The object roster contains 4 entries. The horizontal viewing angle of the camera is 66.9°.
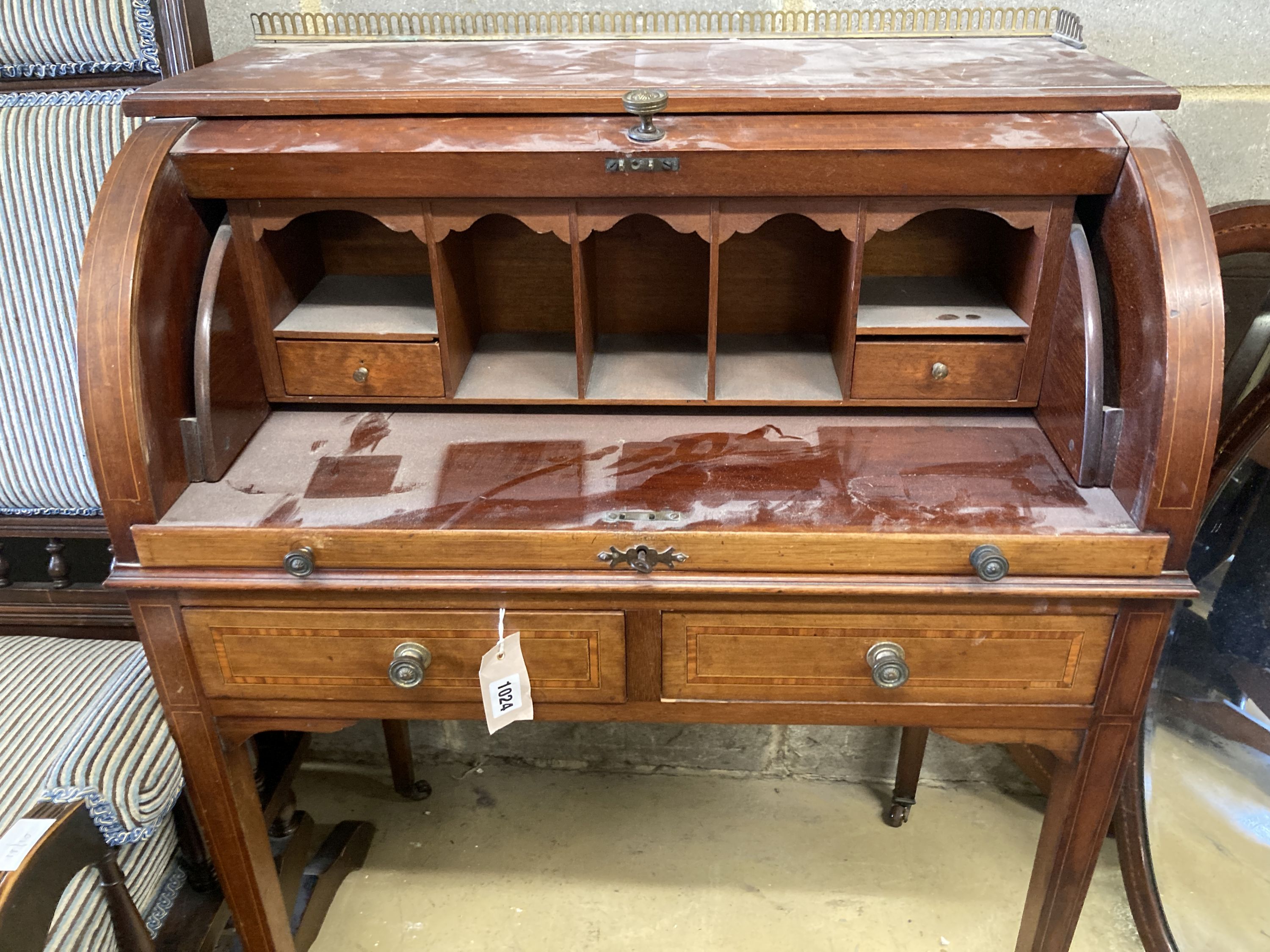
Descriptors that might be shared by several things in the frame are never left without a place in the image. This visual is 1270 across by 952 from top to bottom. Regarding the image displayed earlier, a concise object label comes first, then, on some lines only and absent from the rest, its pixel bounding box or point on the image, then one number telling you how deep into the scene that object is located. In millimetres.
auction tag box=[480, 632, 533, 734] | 1268
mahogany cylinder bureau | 1182
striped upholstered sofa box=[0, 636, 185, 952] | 1302
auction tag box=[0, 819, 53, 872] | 1148
